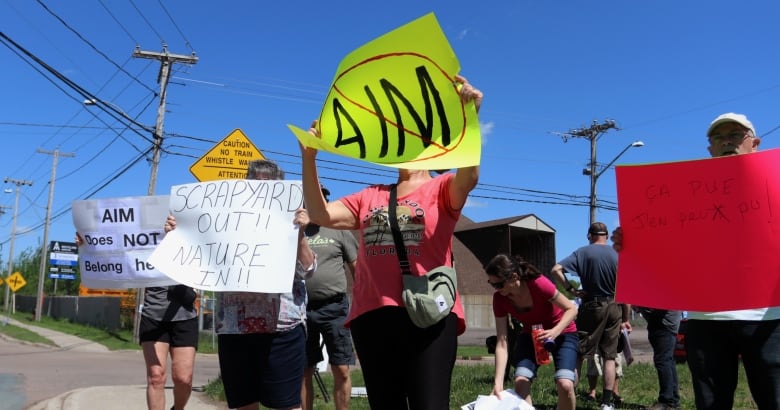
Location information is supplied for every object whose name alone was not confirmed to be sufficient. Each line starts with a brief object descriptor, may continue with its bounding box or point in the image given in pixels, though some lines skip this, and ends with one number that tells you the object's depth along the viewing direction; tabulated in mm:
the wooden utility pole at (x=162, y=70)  19298
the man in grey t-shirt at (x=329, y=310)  4824
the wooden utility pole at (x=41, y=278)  37062
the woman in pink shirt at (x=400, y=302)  2570
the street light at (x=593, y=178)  32156
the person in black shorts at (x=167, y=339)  4516
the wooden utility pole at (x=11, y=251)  48750
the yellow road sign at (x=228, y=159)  7098
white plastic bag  3730
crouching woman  4371
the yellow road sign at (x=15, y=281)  34875
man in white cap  2695
